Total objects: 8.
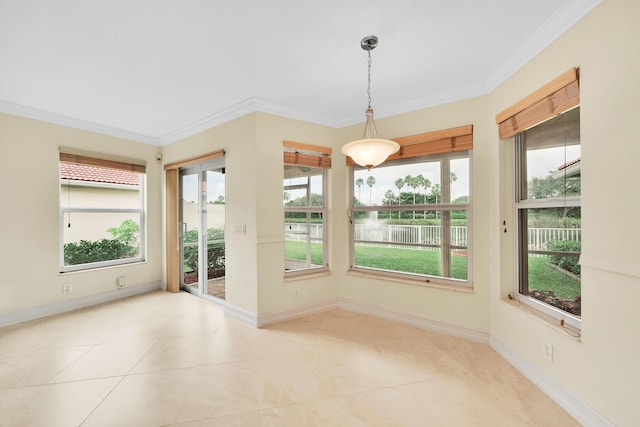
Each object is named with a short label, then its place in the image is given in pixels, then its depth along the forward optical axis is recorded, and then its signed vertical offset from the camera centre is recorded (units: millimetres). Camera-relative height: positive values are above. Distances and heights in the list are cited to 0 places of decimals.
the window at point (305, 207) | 3539 +101
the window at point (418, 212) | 2992 +20
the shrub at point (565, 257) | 1932 -334
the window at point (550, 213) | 1943 -12
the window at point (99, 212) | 3755 +73
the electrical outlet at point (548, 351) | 1958 -1011
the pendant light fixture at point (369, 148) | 2116 +534
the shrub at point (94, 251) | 3805 -499
